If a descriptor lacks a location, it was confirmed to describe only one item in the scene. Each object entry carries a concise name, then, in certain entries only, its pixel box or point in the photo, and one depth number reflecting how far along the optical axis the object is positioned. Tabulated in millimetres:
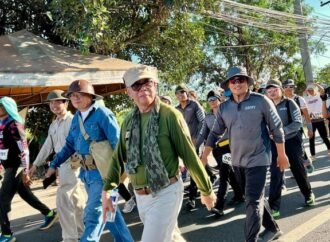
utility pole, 19094
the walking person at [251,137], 4387
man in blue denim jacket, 4336
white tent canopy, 8734
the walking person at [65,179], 5348
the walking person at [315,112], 10453
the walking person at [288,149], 5785
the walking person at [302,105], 7504
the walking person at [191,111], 7475
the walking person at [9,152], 5727
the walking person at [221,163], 6254
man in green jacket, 3096
